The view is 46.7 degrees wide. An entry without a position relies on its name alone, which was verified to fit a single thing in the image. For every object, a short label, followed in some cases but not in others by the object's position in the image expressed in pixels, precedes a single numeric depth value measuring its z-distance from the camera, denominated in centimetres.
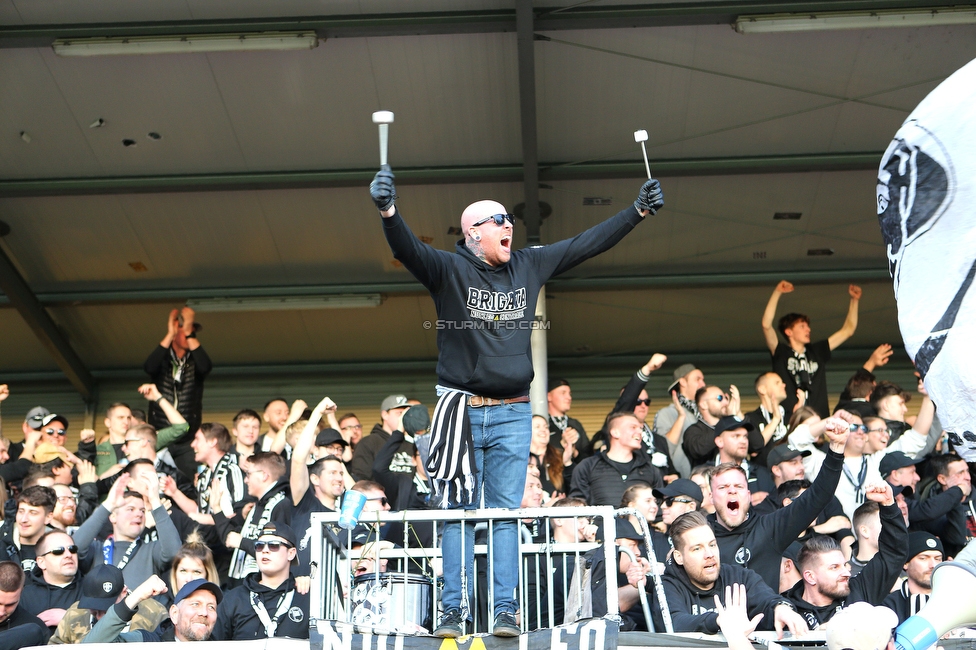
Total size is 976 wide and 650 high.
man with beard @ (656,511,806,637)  590
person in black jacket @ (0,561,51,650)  629
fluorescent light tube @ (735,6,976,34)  1056
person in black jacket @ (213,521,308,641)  624
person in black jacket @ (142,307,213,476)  1239
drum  512
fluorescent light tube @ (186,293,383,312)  1498
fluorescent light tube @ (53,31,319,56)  1086
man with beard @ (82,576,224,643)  623
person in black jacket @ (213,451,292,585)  767
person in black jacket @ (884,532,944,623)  611
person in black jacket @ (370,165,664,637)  509
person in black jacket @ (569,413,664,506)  867
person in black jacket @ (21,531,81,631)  721
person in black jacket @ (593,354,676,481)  995
